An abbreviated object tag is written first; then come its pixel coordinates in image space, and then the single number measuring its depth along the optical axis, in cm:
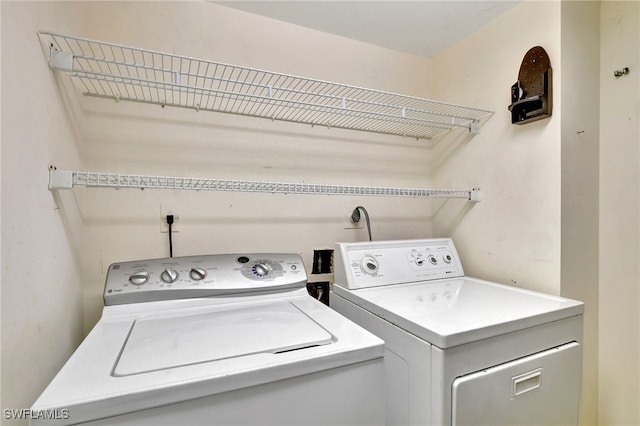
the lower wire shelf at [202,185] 87
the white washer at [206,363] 56
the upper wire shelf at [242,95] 108
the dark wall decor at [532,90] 123
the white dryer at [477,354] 83
